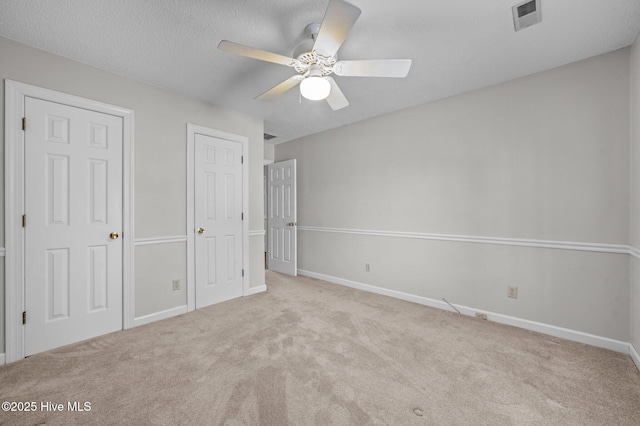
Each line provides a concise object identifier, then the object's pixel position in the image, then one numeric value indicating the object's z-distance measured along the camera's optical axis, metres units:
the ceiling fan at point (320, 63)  1.68
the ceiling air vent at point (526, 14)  1.77
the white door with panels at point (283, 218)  4.83
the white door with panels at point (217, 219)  3.31
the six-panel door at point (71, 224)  2.23
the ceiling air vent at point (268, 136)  4.83
